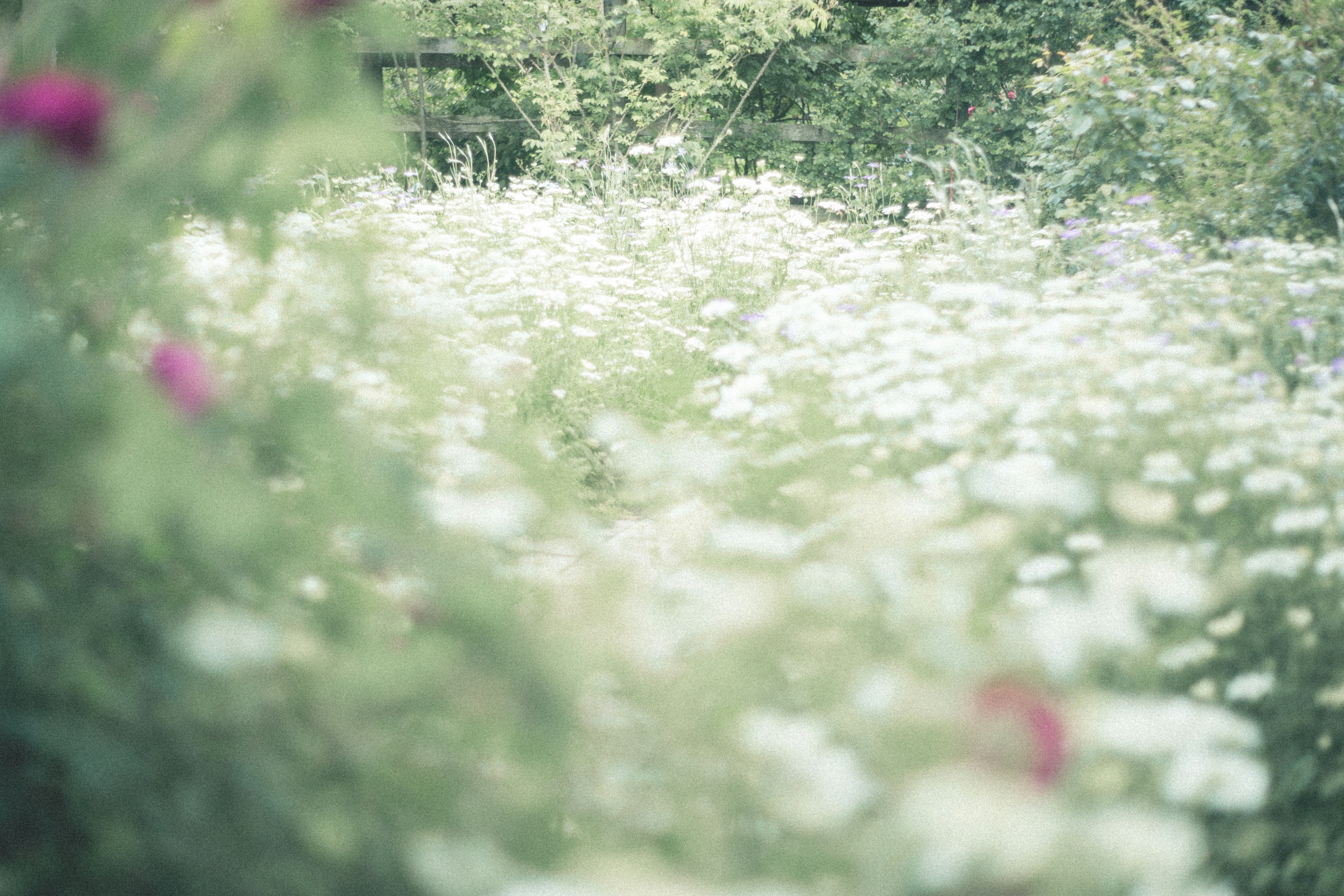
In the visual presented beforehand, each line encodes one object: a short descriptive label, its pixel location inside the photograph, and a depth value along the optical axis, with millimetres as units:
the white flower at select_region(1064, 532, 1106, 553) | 4841
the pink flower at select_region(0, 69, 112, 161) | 4361
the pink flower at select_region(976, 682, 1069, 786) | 4385
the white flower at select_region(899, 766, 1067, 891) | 4228
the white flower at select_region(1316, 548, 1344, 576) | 4806
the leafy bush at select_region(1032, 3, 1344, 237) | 7912
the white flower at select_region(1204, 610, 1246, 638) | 4781
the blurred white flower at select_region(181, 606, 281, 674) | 4354
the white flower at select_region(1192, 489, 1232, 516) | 4879
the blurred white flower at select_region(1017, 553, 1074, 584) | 4820
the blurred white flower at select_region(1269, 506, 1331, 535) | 4879
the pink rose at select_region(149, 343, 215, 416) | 4369
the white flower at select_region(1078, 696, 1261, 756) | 4434
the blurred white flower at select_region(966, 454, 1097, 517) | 4691
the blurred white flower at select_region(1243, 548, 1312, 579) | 4822
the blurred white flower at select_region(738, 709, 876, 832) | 4448
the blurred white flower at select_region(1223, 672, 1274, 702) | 4759
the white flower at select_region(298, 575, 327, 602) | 4573
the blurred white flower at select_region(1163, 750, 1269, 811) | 4505
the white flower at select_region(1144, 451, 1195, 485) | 4917
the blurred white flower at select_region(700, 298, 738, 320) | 5684
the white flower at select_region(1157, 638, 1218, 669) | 4727
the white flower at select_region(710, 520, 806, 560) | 4689
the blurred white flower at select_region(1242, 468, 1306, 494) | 4913
